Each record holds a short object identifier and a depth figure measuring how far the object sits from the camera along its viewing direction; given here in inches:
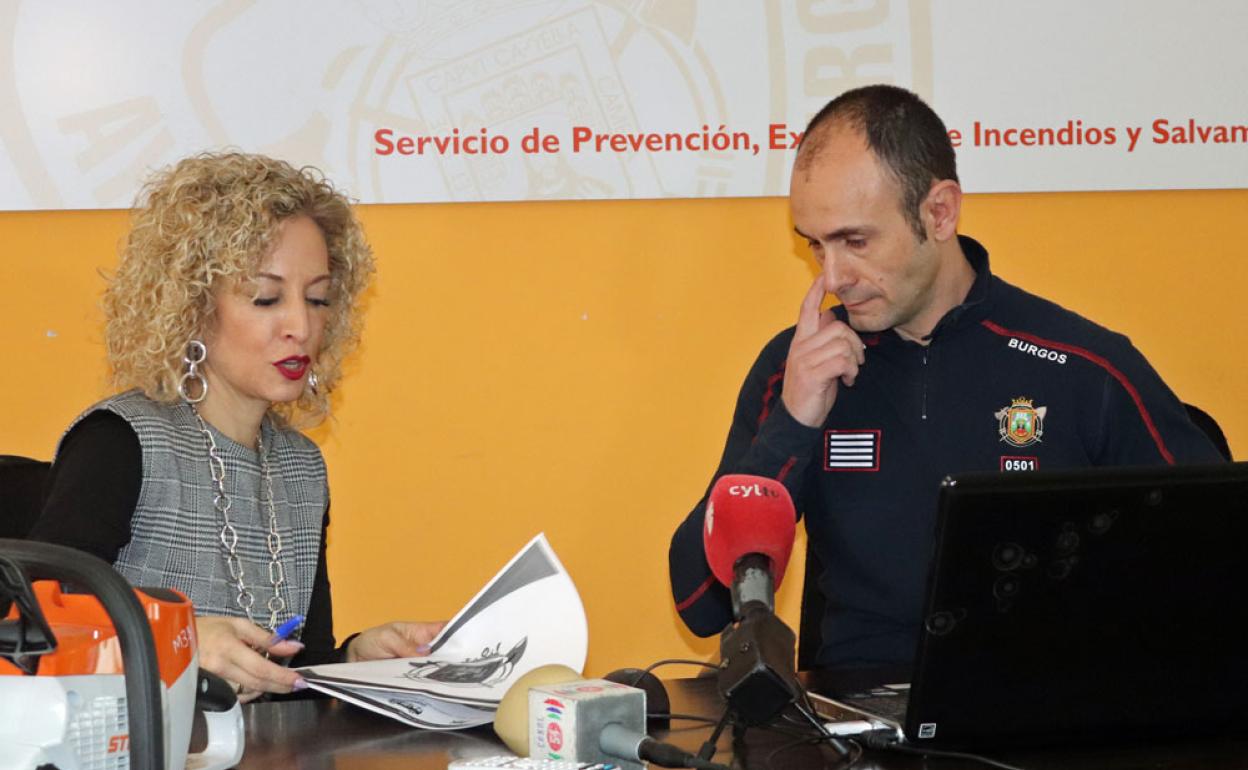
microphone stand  76.5
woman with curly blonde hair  98.3
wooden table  81.3
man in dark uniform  99.7
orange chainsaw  67.1
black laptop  78.6
